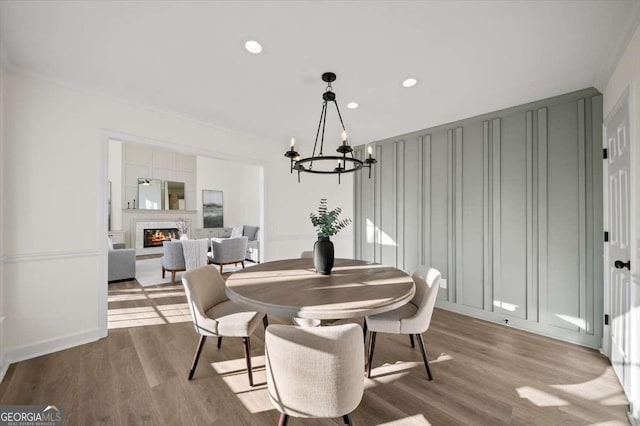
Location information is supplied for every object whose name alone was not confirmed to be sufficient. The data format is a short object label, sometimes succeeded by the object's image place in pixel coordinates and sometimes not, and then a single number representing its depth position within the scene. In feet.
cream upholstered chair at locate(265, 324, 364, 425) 3.75
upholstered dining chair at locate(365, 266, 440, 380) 6.45
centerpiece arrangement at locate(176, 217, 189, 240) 25.43
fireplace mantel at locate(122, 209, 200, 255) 25.68
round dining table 4.65
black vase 7.10
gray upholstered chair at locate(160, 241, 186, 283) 16.24
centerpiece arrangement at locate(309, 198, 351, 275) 7.11
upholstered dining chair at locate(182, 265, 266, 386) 6.18
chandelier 6.62
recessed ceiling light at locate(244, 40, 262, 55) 6.40
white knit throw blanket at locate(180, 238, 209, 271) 16.01
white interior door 6.10
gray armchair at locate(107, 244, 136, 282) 16.08
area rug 16.47
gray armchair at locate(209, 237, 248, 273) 18.20
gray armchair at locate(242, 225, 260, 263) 22.27
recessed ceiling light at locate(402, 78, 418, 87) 8.13
